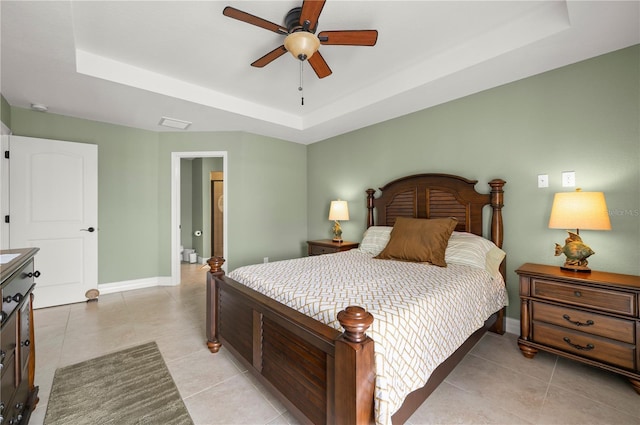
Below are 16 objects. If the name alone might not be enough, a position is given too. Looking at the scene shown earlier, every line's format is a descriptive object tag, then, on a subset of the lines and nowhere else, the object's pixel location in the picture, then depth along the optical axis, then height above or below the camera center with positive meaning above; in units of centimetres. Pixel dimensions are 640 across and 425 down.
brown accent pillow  252 -28
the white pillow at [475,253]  243 -37
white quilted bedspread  123 -51
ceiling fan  175 +121
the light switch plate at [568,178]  233 +28
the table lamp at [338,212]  405 +0
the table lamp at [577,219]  196 -5
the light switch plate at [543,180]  247 +28
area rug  156 -114
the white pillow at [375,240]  319 -32
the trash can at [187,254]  623 -93
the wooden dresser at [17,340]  113 -59
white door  322 +1
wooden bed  111 -70
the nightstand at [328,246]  384 -49
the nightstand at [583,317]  177 -74
